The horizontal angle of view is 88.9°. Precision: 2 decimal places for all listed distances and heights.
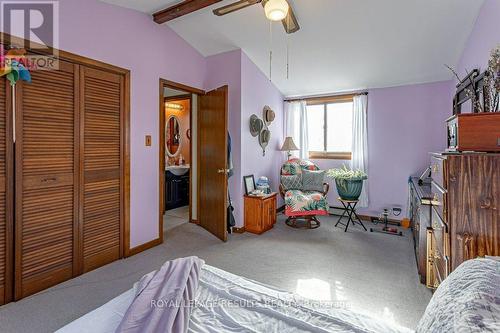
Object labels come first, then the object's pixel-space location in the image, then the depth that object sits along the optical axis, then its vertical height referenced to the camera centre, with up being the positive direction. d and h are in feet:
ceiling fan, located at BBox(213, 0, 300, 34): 6.94 +5.15
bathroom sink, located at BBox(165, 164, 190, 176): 16.97 -0.07
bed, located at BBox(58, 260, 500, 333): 2.29 -1.95
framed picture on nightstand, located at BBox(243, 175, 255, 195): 12.80 -0.81
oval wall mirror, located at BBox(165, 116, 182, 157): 18.71 +2.33
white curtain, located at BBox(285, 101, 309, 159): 16.19 +2.78
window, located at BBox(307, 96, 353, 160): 15.31 +2.51
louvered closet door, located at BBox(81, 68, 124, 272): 8.39 +0.08
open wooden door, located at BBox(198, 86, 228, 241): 11.09 +0.33
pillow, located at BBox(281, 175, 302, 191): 14.64 -0.88
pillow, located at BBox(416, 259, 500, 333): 2.08 -1.24
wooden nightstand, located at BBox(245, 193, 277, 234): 12.36 -2.26
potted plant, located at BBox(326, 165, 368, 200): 12.77 -0.80
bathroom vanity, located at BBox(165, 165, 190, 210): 16.94 -1.25
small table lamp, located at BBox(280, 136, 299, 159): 15.46 +1.37
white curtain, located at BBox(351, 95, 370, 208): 14.28 +1.64
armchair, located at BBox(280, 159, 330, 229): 12.74 -1.63
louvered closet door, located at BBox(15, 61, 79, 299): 6.91 -0.30
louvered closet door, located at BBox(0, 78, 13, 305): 6.54 -0.50
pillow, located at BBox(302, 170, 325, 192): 14.38 -0.72
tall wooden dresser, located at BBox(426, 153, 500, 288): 4.13 -0.65
